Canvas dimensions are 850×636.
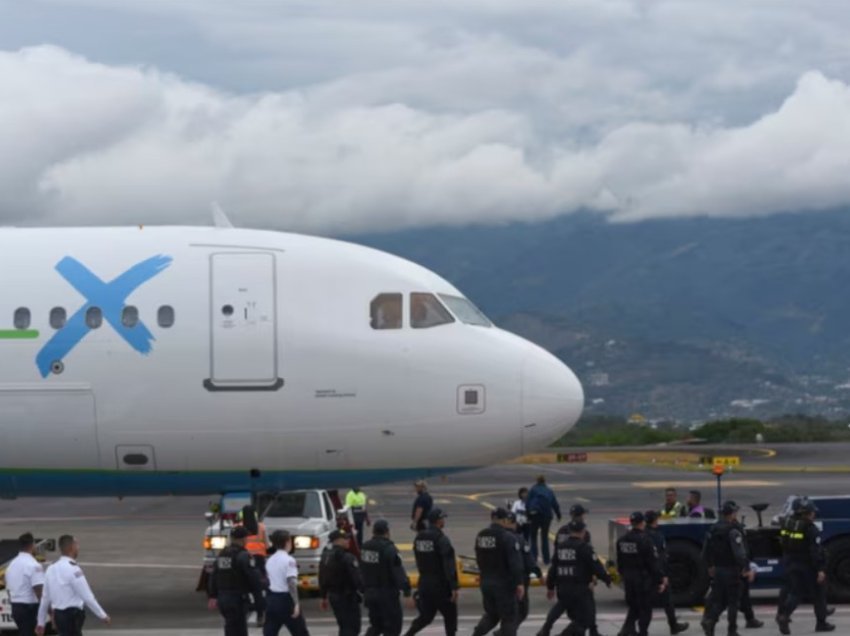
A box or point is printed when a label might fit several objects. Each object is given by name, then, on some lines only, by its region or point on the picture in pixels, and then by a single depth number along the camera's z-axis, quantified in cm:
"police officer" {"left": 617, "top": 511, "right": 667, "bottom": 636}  2017
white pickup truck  2216
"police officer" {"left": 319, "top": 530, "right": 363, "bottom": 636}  1859
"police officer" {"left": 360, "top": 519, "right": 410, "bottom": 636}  1869
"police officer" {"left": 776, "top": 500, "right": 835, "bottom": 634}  2111
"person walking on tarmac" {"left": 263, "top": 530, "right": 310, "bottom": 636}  1864
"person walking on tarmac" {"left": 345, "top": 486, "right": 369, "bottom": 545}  3225
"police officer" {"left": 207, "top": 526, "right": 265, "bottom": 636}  1856
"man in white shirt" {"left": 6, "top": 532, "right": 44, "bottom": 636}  1861
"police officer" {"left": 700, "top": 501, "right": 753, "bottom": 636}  2042
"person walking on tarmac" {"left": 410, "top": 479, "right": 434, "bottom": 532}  2911
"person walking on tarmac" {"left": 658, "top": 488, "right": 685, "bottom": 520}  2575
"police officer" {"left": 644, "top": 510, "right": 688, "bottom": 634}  2094
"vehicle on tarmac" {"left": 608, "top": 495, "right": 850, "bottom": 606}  2375
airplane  2138
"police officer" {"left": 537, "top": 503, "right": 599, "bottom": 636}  1962
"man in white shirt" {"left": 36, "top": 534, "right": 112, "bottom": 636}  1769
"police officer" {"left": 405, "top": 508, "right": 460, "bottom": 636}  1909
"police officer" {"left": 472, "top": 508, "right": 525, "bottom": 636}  1902
